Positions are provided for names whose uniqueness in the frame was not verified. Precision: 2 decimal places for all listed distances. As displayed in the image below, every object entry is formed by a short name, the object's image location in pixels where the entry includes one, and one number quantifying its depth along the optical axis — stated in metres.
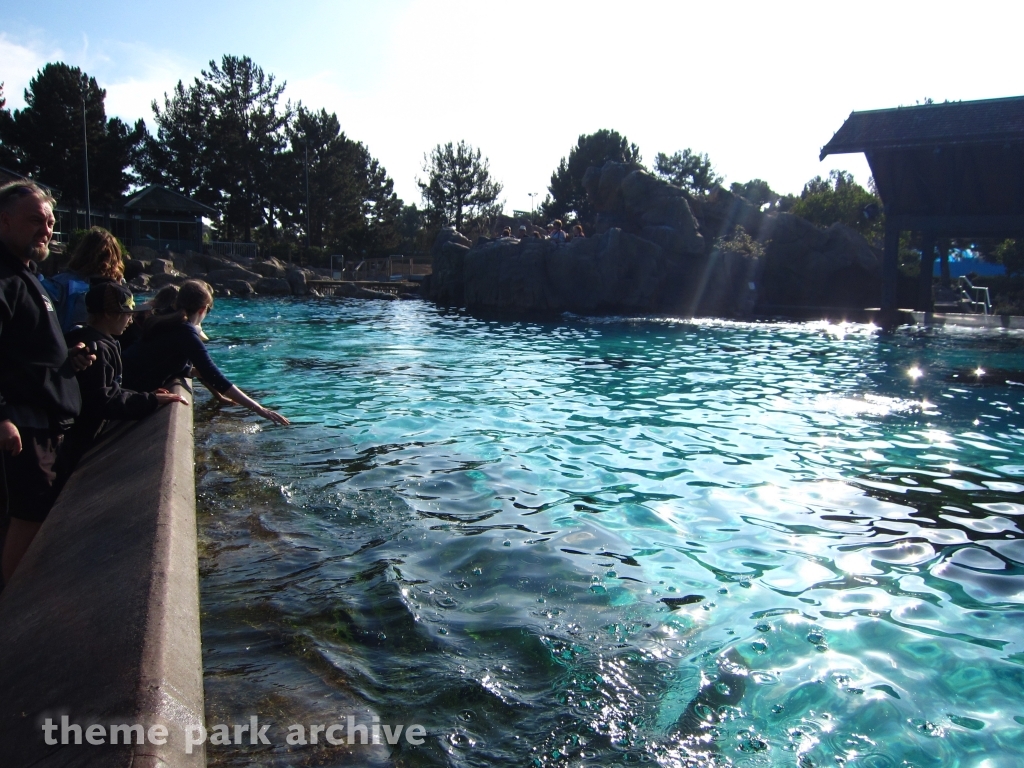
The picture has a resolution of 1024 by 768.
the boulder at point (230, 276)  30.45
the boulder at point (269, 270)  35.09
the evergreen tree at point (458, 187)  63.78
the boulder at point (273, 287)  31.19
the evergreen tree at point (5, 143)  38.50
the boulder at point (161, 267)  27.86
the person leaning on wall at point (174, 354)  4.86
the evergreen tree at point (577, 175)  59.03
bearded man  2.74
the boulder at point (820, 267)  30.11
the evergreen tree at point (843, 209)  43.25
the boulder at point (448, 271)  29.17
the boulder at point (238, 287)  29.73
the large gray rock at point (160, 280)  24.48
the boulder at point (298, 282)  32.28
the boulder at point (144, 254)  33.91
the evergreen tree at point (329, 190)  52.47
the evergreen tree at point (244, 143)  47.62
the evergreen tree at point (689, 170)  67.88
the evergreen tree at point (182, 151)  47.53
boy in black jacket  3.62
